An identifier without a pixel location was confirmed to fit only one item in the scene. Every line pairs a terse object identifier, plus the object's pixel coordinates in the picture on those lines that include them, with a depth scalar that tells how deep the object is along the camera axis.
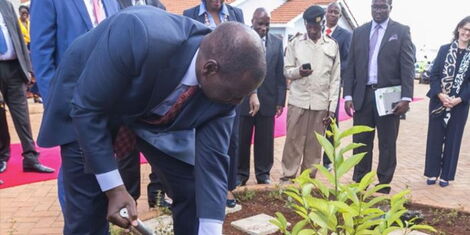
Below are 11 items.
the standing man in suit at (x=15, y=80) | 4.63
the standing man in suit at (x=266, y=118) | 4.50
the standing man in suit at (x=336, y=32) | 5.58
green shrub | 1.33
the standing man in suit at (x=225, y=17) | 3.63
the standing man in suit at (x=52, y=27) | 2.74
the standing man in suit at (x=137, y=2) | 3.14
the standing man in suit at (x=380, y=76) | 4.21
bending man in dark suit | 1.65
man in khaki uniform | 4.43
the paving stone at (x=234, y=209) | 3.58
